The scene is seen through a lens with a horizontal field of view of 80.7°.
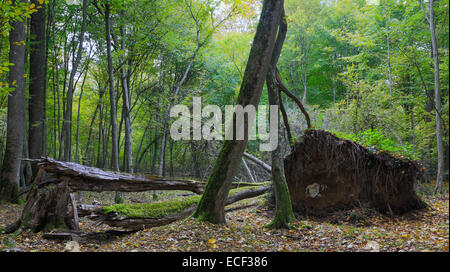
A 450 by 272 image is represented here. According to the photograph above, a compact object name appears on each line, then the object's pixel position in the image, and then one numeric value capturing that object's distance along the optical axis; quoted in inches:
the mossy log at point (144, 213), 187.5
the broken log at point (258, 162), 388.5
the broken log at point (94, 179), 194.4
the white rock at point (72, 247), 165.9
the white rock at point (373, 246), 124.6
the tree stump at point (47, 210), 188.9
